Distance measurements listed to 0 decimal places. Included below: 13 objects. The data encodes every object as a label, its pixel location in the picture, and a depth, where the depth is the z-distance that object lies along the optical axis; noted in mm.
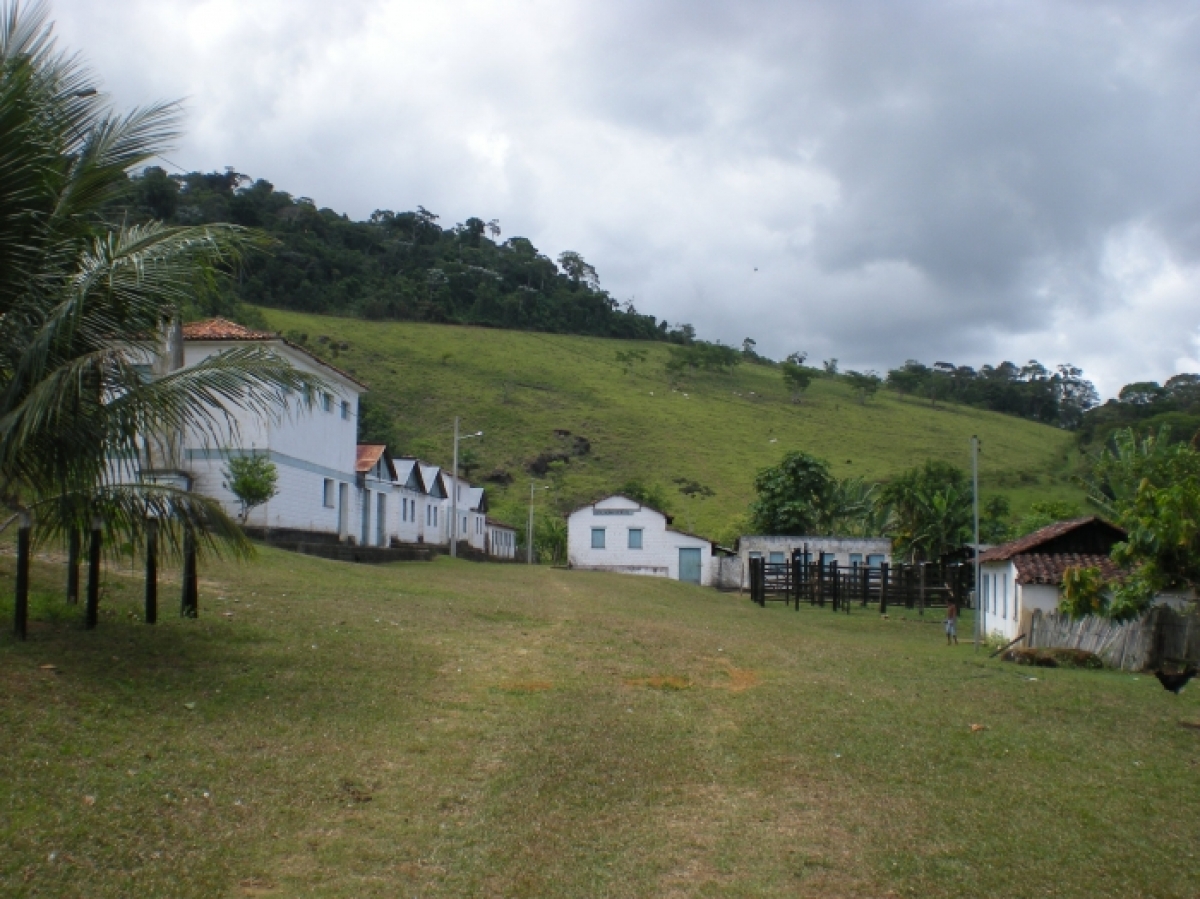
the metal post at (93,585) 11016
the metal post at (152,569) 10963
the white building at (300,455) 28719
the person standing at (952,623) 23766
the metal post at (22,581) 10047
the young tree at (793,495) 52062
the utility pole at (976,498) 23859
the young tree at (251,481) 28406
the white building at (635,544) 53188
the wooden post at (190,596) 12641
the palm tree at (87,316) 9742
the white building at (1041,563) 23141
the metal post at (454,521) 43625
